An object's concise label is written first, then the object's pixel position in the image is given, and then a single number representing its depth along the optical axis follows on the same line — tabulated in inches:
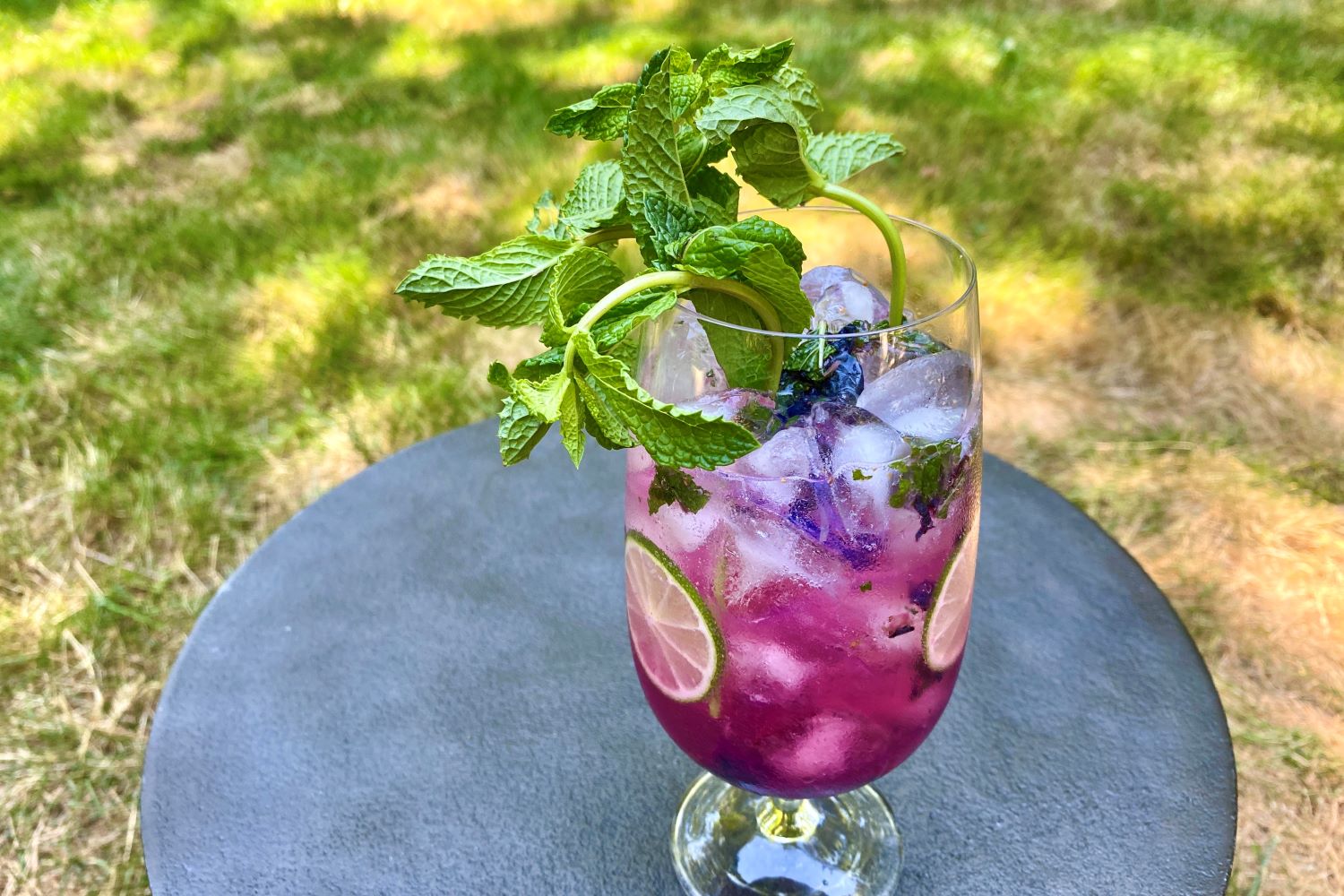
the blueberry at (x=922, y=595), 9.3
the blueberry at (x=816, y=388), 8.5
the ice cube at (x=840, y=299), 9.7
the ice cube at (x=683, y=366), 9.0
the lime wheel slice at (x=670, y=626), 9.5
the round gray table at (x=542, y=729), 11.2
